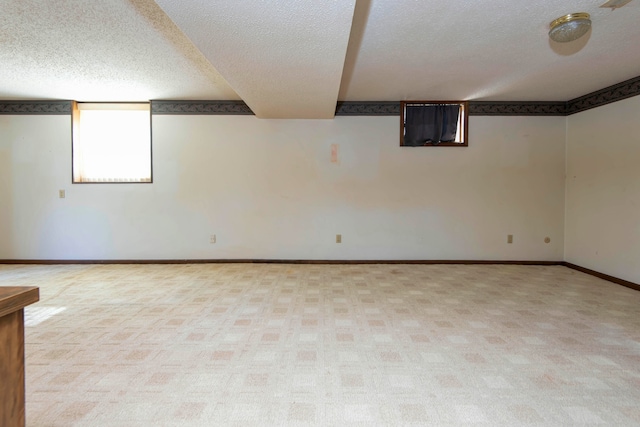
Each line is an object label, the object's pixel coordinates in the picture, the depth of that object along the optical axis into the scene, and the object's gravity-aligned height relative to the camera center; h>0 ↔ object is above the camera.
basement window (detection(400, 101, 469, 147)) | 4.58 +1.28
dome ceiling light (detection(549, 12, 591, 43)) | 2.27 +1.38
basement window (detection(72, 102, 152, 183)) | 4.65 +0.94
